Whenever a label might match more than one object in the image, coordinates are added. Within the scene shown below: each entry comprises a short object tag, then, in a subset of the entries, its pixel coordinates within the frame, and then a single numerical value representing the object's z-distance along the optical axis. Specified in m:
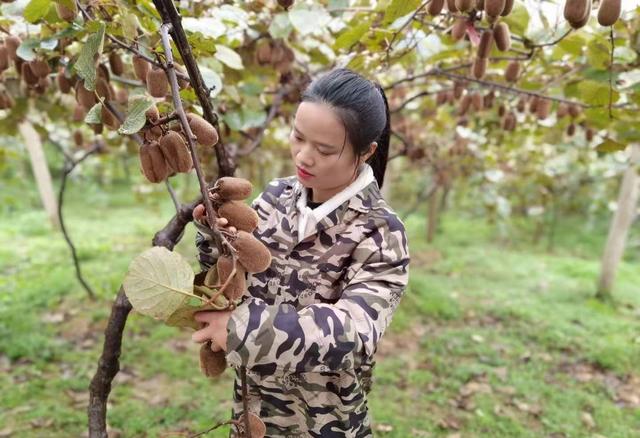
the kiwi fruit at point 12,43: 1.17
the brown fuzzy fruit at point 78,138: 2.10
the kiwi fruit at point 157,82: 0.87
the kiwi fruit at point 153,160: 0.73
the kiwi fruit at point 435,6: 1.05
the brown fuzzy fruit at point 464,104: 1.86
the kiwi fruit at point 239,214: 0.72
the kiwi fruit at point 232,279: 0.68
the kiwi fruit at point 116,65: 1.22
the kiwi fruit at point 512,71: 1.63
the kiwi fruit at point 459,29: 1.17
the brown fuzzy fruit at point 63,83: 1.22
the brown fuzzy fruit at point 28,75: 1.22
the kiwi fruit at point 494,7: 0.92
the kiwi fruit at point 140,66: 0.98
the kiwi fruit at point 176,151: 0.72
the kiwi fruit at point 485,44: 1.24
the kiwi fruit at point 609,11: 0.88
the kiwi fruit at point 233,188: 0.72
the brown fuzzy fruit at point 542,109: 1.81
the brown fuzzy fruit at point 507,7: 0.94
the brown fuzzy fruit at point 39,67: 1.16
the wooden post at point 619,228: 3.60
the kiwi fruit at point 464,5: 0.95
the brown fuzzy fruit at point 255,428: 0.87
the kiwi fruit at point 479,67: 1.36
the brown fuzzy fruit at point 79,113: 1.40
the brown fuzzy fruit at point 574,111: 1.90
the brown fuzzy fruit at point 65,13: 0.89
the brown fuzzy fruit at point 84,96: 1.08
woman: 0.70
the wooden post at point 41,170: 4.51
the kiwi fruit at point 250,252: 0.69
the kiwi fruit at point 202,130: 0.74
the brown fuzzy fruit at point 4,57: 1.17
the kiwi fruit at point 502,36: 1.21
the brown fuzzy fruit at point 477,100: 1.85
